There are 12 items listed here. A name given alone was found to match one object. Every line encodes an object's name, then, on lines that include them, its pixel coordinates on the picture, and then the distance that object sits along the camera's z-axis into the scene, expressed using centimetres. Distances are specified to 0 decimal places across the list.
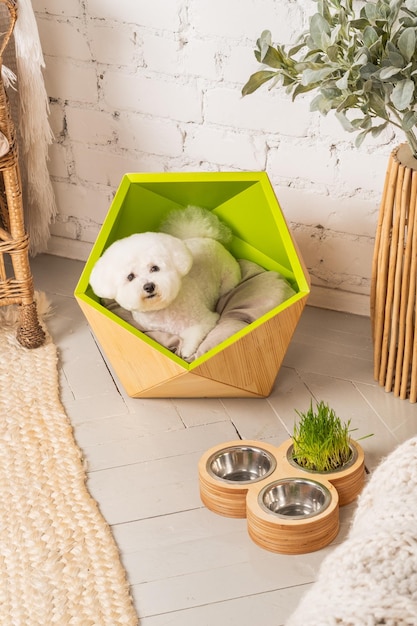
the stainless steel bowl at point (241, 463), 319
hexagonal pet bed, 332
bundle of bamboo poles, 324
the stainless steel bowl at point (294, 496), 309
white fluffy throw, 176
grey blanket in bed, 344
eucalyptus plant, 303
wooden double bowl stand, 300
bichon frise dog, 337
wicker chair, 347
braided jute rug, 290
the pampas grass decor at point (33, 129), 361
